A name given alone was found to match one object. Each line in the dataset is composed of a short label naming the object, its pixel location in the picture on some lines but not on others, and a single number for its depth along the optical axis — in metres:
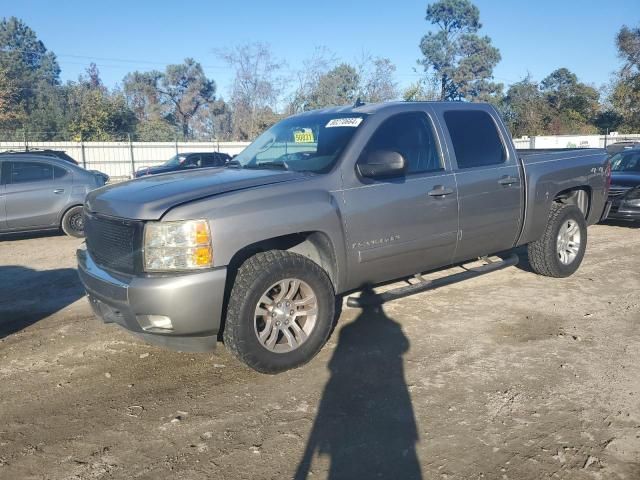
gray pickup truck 3.48
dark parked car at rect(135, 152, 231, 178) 20.27
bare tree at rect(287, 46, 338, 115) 41.69
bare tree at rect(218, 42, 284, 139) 42.97
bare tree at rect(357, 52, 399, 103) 41.94
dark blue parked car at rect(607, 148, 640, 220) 9.58
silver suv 9.06
